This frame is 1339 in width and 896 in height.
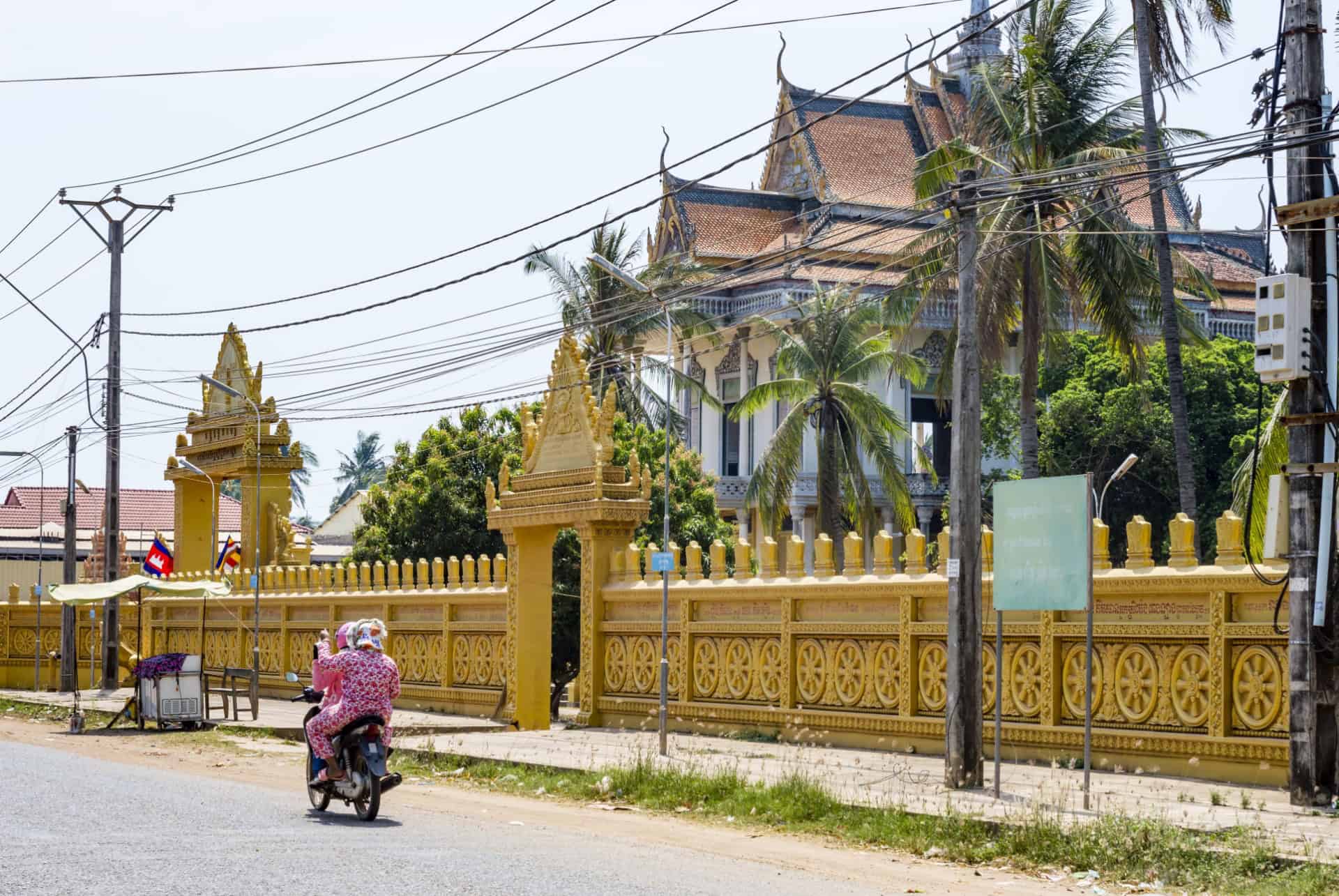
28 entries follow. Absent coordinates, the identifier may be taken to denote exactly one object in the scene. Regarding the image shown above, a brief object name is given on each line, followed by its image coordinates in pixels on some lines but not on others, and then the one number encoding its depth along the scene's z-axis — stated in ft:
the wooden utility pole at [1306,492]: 41.55
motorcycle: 43.11
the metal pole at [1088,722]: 41.01
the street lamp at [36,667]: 125.39
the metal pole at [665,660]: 61.21
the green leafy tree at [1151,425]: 127.95
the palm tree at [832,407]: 110.11
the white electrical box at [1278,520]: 43.21
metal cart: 79.82
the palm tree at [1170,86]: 90.94
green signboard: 43.37
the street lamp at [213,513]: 120.09
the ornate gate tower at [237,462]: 117.39
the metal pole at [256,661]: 82.64
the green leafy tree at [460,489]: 117.91
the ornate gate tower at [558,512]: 74.38
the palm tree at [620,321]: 132.46
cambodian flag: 114.11
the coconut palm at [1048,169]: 92.38
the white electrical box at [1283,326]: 41.91
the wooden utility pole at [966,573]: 47.09
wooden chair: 83.05
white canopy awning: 90.43
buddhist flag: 123.95
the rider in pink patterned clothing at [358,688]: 44.11
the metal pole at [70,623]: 116.26
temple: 146.51
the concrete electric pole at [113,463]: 109.40
